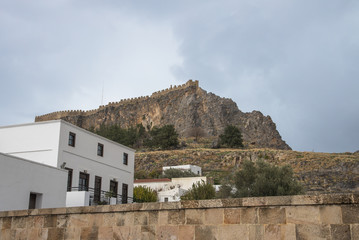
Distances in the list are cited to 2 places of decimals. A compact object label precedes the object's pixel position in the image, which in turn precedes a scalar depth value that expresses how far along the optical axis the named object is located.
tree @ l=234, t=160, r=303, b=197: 34.31
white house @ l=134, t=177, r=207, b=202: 44.91
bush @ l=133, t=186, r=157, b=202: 37.88
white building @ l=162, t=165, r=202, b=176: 56.12
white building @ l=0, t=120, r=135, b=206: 26.23
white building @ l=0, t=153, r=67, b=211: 18.48
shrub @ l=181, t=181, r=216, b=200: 36.66
